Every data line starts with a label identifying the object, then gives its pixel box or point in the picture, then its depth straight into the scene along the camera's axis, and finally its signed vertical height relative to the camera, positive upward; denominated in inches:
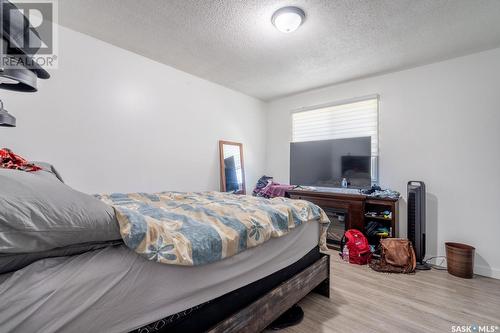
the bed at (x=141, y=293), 27.7 -20.3
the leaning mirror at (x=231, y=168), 149.6 -1.5
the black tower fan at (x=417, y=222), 108.3 -25.9
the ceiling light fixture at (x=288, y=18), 78.9 +51.9
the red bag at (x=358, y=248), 109.3 -38.8
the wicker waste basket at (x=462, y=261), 96.1 -39.4
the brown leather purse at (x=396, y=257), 101.7 -40.3
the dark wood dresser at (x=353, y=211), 115.9 -23.9
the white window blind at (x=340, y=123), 135.3 +28.2
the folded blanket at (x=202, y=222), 37.8 -13.3
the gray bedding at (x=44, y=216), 25.6 -6.3
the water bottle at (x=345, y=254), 114.7 -43.4
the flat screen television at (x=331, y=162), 129.3 +2.6
